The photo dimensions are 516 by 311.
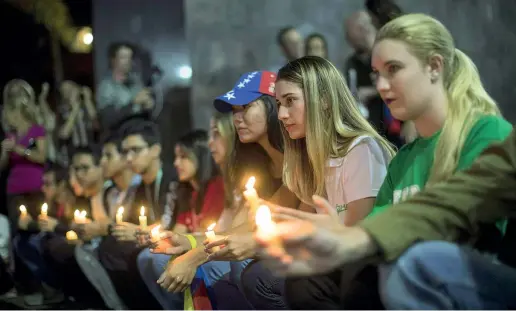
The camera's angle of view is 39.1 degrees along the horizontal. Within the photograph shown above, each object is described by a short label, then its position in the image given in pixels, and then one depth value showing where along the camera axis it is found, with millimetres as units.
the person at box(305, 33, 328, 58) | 4613
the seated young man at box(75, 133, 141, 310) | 3605
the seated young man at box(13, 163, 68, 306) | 4410
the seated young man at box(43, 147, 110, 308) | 3810
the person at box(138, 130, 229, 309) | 3111
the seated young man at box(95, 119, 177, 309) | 3492
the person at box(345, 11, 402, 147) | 3562
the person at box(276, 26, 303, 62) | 4707
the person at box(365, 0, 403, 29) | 3816
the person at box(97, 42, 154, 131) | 5335
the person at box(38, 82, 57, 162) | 5816
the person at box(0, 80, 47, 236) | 5297
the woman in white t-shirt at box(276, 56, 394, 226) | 2145
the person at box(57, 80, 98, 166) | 5758
